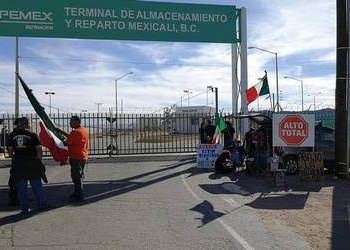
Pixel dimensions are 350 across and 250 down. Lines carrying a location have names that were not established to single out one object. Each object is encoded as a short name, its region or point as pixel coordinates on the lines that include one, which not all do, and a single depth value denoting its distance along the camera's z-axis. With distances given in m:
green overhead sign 20.39
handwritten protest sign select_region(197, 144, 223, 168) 20.86
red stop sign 16.94
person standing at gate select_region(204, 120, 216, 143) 22.84
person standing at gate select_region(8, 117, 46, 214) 11.16
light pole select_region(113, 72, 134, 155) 27.54
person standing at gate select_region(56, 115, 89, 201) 12.66
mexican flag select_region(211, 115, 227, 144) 21.59
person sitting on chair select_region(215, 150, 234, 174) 19.44
